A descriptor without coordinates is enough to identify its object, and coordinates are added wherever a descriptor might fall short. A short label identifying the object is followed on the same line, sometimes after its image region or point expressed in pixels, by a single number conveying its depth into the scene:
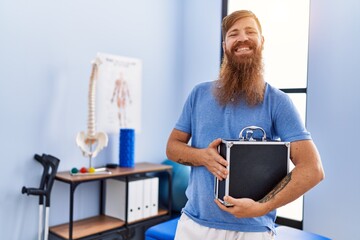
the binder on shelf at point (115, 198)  2.37
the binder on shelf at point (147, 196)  2.47
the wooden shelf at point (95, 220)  2.08
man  0.98
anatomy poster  2.52
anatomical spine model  2.28
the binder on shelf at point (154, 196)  2.54
